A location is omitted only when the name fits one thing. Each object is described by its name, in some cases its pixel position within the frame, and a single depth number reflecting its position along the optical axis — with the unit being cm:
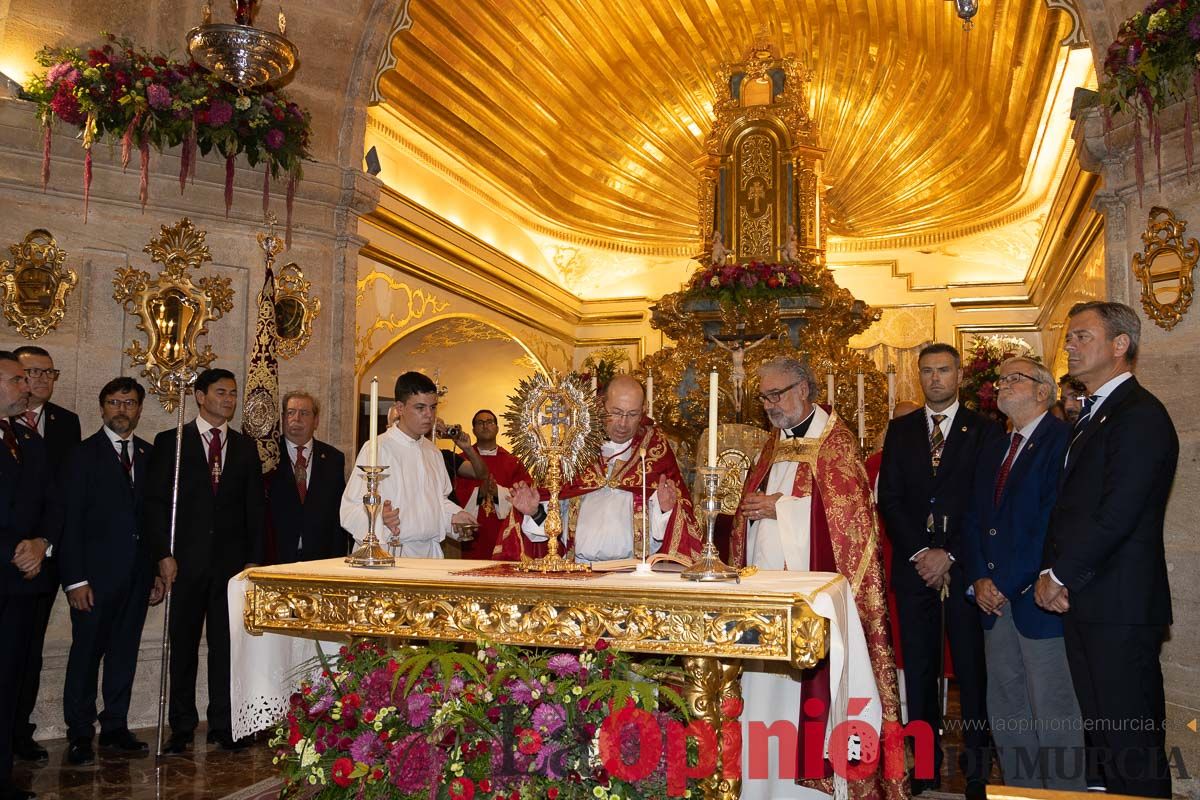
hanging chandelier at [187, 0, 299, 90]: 405
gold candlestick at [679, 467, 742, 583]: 301
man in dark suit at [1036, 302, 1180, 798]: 339
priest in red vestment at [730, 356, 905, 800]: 362
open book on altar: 342
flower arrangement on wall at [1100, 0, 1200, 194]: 435
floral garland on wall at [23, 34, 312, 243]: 529
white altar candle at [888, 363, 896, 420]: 556
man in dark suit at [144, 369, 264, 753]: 495
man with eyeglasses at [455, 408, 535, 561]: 684
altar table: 277
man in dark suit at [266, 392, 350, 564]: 530
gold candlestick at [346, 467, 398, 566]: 353
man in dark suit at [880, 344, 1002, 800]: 431
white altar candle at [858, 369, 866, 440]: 624
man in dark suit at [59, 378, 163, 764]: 479
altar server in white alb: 464
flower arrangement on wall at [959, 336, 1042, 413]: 883
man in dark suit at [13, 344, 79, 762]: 469
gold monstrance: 349
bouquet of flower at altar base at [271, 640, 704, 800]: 282
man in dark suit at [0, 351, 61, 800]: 407
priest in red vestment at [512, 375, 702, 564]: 388
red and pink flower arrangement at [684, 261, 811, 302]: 909
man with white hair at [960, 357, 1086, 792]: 380
